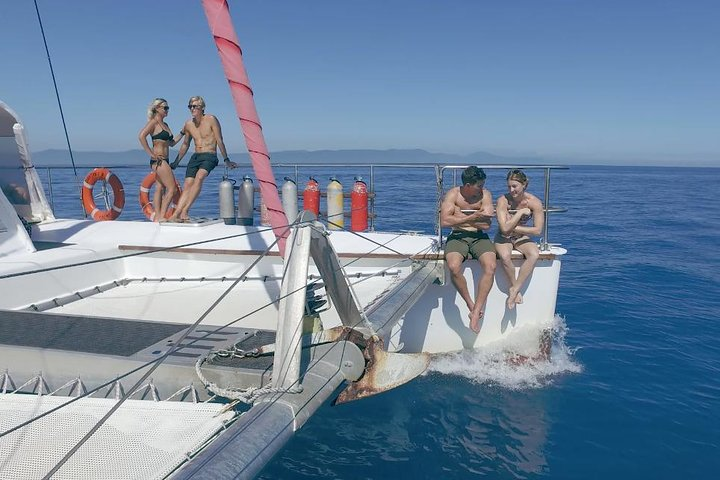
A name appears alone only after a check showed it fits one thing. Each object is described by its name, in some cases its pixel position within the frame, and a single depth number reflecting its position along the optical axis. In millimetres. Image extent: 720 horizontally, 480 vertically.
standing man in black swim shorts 7719
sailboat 2502
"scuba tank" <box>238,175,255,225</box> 8359
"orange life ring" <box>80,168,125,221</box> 9789
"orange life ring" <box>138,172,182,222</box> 9406
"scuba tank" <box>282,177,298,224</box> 7883
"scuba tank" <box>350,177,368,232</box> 7906
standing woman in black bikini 7852
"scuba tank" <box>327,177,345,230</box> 7891
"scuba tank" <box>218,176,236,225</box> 8422
